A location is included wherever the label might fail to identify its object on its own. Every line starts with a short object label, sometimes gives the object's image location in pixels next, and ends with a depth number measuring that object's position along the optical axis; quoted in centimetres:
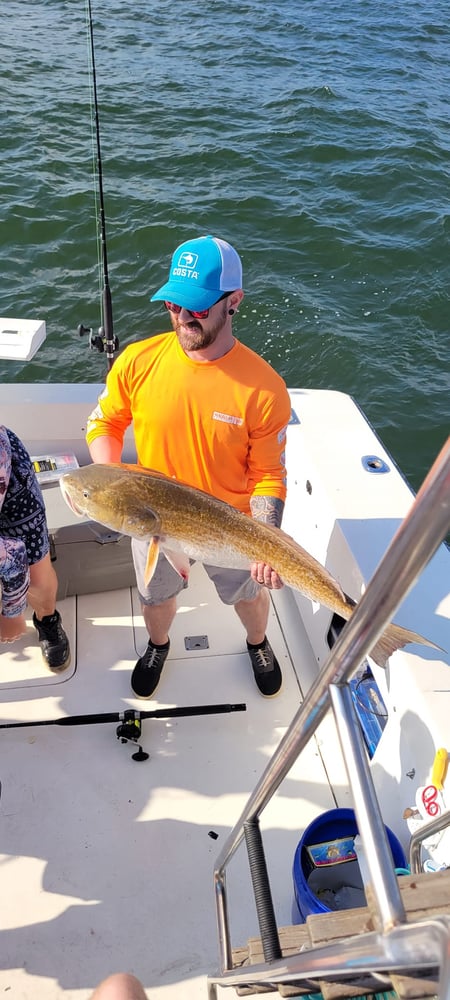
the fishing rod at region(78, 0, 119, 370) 408
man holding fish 254
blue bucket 242
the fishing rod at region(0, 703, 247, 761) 318
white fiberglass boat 234
